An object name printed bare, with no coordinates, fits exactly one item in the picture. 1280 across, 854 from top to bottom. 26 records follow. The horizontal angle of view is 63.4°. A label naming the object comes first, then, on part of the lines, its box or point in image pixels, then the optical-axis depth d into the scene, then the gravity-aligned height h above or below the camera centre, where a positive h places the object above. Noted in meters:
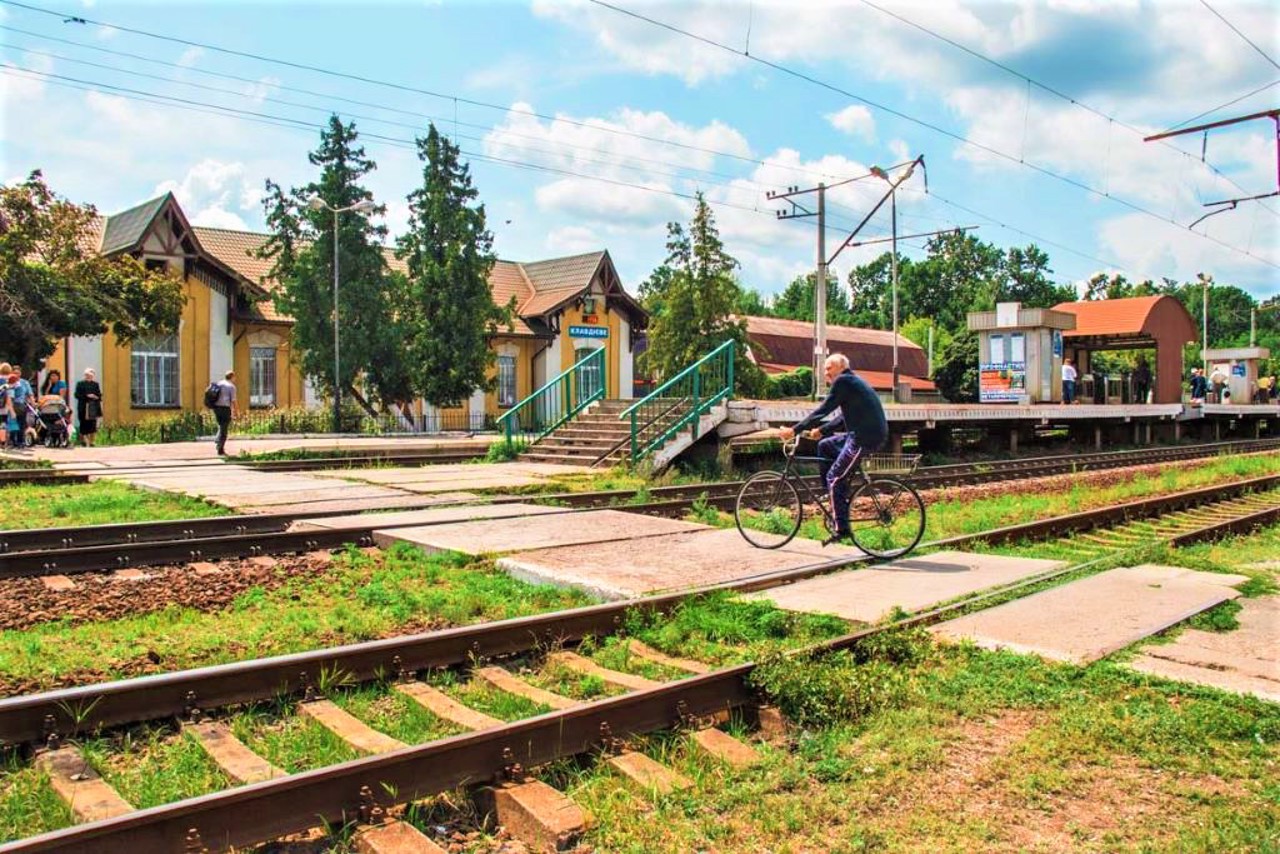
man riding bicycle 9.12 -0.08
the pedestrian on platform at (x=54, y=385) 23.92 +1.01
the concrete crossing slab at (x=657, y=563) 7.79 -1.20
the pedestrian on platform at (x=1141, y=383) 36.75 +1.21
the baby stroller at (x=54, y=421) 23.03 +0.15
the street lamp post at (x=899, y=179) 30.72 +7.35
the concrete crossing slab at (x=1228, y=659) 5.28 -1.35
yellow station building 32.31 +3.20
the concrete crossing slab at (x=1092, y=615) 6.02 -1.29
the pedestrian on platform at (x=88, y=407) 24.83 +0.49
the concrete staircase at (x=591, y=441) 18.94 -0.36
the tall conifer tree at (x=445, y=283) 33.22 +4.56
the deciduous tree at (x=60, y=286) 25.08 +3.66
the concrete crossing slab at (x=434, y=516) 10.84 -1.03
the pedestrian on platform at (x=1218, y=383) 41.41 +1.33
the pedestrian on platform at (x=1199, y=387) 39.87 +1.13
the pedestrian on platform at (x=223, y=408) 21.16 +0.37
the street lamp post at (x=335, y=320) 29.84 +3.03
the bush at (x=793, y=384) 46.50 +1.68
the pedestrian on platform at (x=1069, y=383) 31.44 +1.06
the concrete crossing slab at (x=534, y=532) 9.37 -1.09
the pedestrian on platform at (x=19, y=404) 21.67 +0.51
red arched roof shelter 34.94 +2.92
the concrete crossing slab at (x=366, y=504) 12.24 -1.00
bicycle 9.52 -0.84
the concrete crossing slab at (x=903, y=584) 7.03 -1.26
